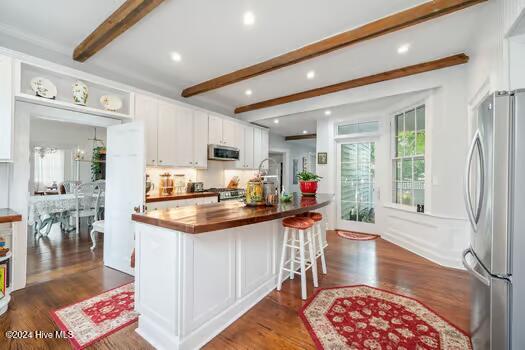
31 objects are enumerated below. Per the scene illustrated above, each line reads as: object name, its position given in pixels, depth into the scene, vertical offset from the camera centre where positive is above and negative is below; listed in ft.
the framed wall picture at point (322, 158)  18.51 +1.42
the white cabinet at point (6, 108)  7.61 +2.11
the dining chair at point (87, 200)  15.24 -1.72
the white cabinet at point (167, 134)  12.67 +2.22
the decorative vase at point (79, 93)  9.73 +3.32
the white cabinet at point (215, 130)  15.66 +3.04
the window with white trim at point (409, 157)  12.95 +1.16
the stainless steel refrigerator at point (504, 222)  4.17 -0.81
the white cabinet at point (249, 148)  18.90 +2.25
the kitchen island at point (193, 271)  5.29 -2.40
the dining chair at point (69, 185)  17.92 -0.85
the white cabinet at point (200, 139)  14.63 +2.27
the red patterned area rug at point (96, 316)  5.95 -4.02
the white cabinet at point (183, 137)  13.53 +2.22
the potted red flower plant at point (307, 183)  11.32 -0.34
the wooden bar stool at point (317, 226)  9.00 -2.03
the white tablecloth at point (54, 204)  13.44 -1.84
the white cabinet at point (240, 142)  17.83 +2.57
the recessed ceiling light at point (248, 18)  7.68 +5.22
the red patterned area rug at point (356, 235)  15.51 -4.03
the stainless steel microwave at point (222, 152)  15.49 +1.55
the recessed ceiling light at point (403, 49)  9.51 +5.23
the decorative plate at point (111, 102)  10.85 +3.33
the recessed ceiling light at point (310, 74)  12.03 +5.25
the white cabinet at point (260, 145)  20.01 +2.69
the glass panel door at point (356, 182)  16.98 -0.42
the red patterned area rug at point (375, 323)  5.75 -4.02
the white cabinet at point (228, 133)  16.76 +3.07
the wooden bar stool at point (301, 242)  7.75 -2.25
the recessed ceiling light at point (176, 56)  10.25 +5.24
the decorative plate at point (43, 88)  8.83 +3.28
